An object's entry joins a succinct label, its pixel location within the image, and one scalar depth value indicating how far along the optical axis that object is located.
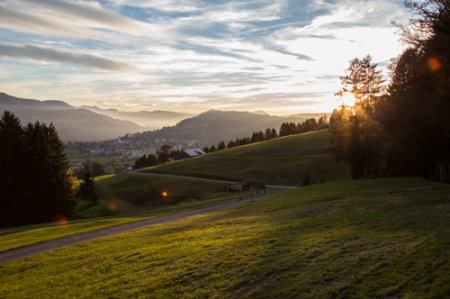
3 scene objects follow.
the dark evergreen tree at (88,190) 70.44
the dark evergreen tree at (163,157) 157.75
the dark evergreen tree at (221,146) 157.56
